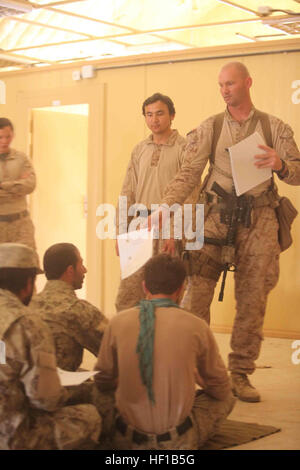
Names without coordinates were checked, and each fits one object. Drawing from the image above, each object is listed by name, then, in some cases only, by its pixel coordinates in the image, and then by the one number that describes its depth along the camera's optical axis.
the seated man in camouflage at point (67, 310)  5.90
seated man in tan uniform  5.12
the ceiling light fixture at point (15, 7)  10.92
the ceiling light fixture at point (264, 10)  12.56
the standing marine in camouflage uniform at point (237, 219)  7.59
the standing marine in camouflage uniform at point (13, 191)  10.12
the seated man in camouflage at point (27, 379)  4.72
